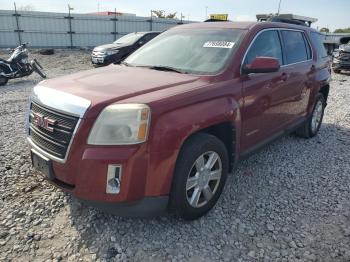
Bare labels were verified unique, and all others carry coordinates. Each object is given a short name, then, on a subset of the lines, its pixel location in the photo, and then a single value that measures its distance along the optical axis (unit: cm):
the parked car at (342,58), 1348
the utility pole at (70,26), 2019
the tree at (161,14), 3944
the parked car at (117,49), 1264
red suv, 241
